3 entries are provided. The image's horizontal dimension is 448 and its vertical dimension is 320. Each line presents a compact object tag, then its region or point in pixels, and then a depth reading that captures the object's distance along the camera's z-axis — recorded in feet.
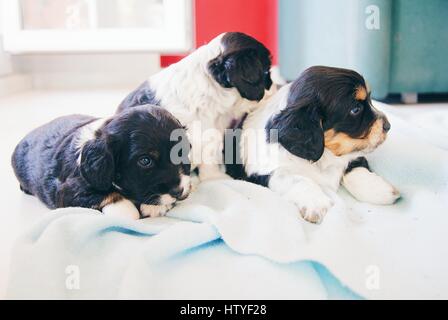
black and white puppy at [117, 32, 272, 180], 1.70
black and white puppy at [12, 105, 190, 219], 1.32
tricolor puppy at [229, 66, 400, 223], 1.47
